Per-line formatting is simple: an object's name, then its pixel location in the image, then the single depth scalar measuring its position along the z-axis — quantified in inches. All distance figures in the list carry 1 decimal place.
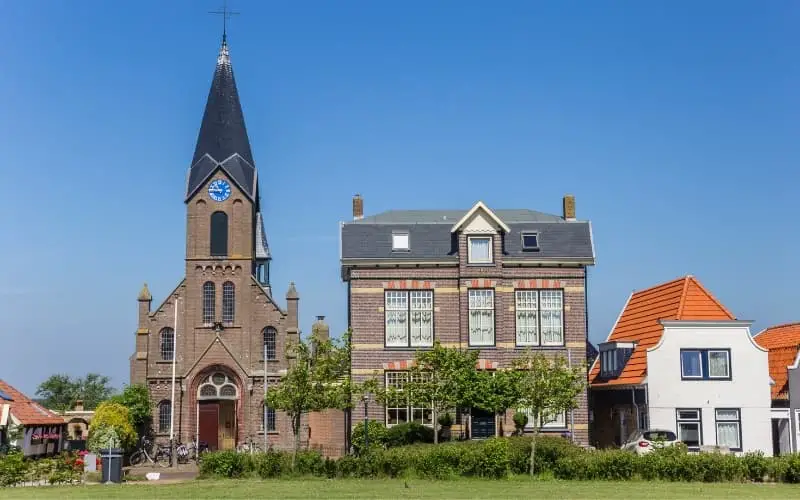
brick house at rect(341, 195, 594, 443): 1817.2
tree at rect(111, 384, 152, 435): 2105.1
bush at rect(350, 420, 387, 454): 1721.2
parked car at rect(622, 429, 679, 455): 1472.2
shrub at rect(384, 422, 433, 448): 1704.0
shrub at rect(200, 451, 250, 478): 1317.7
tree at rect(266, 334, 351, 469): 1427.2
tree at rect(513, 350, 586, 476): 1391.5
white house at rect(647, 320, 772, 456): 1688.0
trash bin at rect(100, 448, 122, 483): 1346.0
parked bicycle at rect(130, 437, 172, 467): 2075.5
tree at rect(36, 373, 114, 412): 3661.4
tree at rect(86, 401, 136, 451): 1859.1
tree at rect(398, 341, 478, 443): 1614.2
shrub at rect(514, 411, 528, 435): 1686.8
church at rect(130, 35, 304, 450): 2175.2
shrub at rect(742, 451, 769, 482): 1275.8
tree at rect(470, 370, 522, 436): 1681.8
